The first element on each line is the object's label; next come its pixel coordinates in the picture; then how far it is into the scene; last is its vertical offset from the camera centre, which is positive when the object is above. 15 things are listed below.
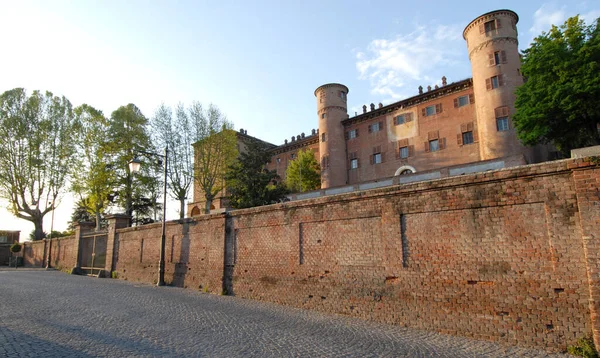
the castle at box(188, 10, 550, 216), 28.02 +11.52
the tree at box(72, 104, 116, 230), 30.05 +7.06
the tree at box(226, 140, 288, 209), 24.30 +4.51
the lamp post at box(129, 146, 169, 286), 15.61 +0.04
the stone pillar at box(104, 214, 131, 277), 20.30 +0.62
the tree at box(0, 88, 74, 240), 30.84 +9.18
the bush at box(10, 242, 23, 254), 34.50 +0.41
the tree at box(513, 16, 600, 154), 21.16 +9.33
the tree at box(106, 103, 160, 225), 30.69 +8.41
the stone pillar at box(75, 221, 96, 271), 23.59 +1.34
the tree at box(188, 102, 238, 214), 29.27 +8.00
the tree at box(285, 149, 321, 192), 39.47 +8.03
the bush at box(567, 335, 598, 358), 5.63 -1.70
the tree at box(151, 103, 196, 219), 28.52 +8.06
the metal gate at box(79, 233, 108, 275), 21.72 -0.14
